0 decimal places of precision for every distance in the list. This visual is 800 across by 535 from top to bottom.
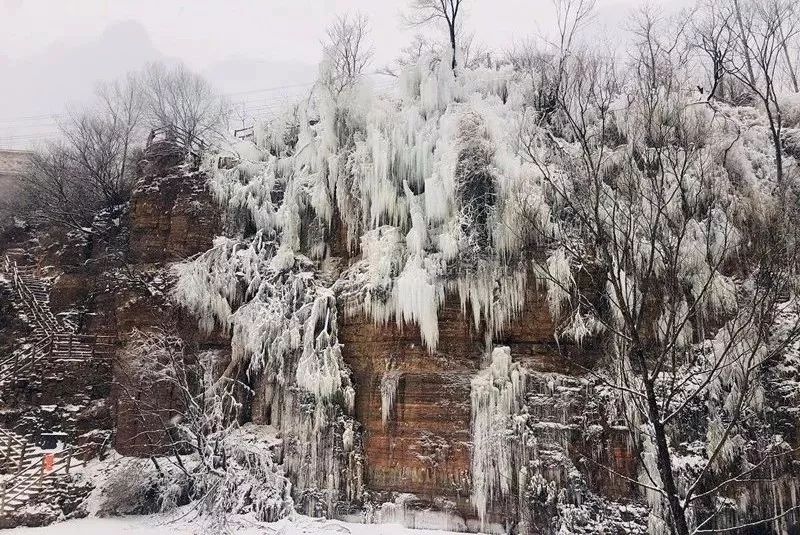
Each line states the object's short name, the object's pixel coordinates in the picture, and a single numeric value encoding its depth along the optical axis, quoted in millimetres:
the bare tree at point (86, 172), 20953
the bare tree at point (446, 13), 18812
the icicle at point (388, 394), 12711
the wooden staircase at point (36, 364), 14156
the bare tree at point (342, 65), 16172
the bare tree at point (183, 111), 25225
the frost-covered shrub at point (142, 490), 13742
